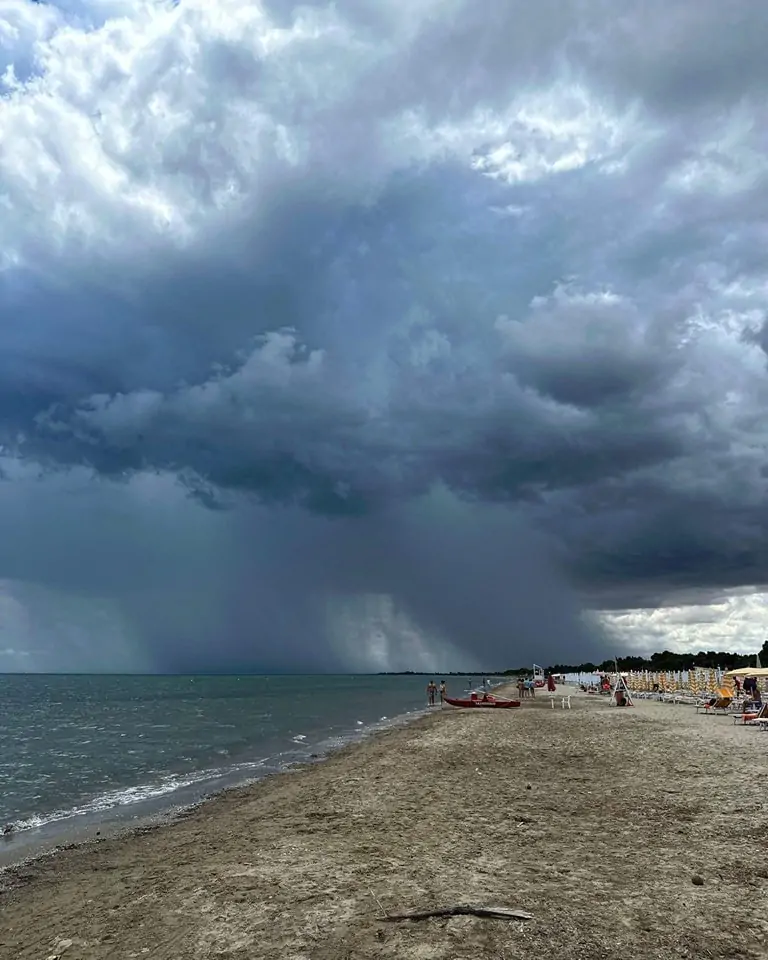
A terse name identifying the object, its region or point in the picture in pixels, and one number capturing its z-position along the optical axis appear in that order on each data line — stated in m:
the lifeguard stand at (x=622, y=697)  50.03
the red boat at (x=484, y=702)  49.69
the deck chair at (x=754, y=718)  30.11
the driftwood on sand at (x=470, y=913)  7.73
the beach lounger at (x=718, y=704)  41.94
